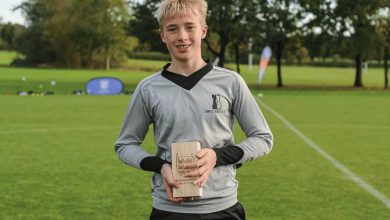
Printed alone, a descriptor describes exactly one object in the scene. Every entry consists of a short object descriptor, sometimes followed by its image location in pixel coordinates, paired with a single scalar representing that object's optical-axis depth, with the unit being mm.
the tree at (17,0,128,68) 74188
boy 2748
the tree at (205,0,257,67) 40438
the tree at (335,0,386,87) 38844
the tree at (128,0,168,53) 45038
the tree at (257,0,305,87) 40250
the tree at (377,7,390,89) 39281
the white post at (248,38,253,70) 42122
